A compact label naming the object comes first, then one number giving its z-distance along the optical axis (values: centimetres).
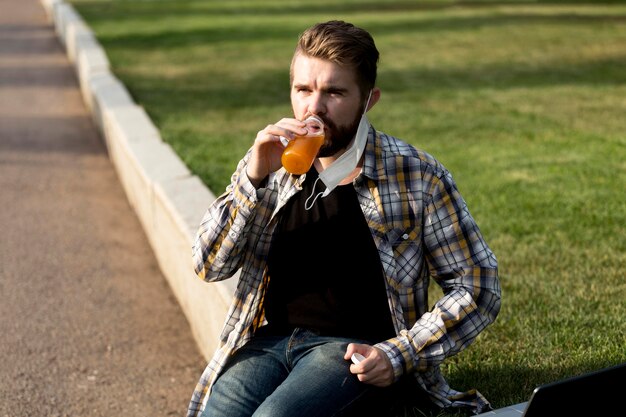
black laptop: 224
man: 305
